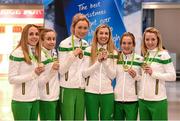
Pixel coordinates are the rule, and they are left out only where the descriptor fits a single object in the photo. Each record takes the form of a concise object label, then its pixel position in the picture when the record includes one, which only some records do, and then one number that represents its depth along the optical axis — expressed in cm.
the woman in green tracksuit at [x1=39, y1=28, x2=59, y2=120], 432
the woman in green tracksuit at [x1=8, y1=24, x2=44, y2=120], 404
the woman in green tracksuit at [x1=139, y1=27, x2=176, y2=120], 435
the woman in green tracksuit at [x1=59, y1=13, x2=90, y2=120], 440
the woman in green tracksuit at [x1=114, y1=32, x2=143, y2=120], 445
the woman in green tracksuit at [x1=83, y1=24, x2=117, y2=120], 443
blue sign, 754
